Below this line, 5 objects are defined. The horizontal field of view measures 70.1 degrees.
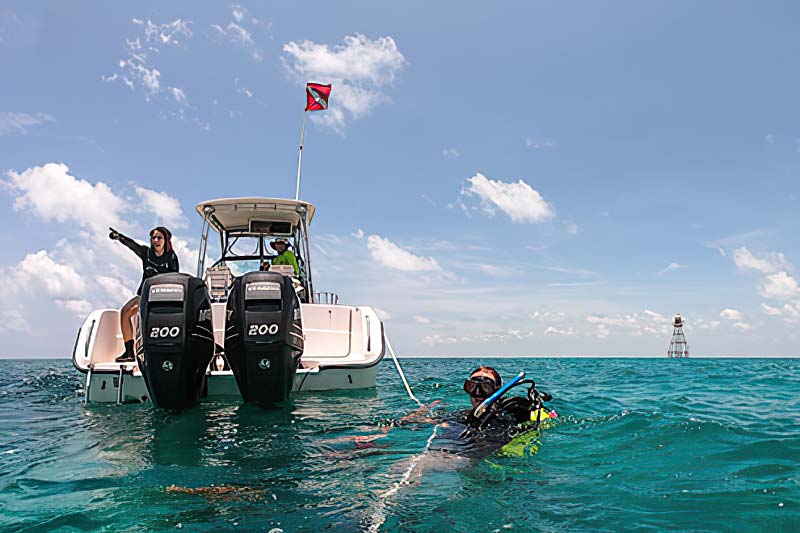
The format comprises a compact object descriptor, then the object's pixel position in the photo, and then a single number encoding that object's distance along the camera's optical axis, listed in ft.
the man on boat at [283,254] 31.04
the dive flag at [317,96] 40.60
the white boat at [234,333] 18.75
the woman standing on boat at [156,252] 23.16
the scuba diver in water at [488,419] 15.02
